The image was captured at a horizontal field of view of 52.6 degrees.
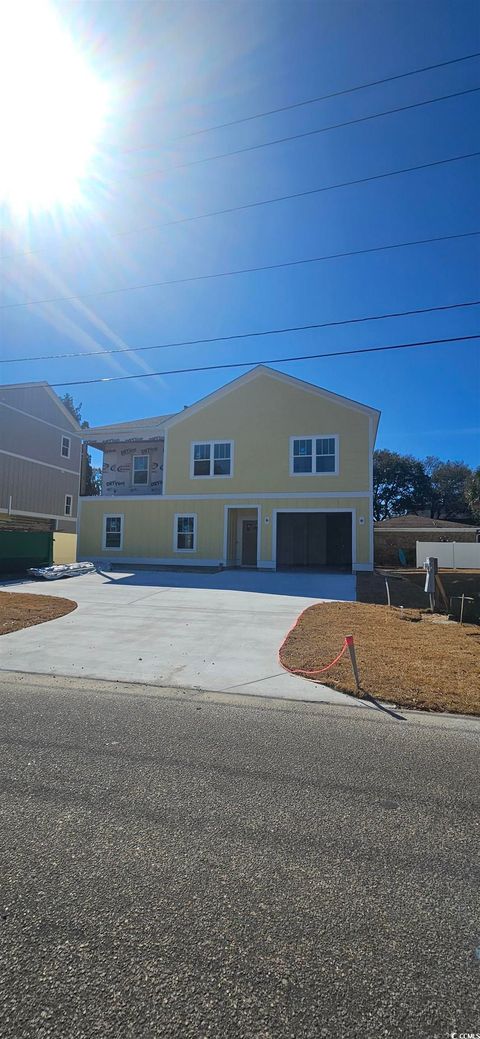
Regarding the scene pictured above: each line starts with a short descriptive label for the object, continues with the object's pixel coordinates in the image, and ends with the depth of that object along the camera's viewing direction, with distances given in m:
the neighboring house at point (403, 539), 25.47
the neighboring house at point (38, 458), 25.17
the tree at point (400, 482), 52.38
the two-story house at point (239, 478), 18.20
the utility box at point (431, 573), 10.81
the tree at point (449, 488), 51.97
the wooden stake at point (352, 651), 5.19
